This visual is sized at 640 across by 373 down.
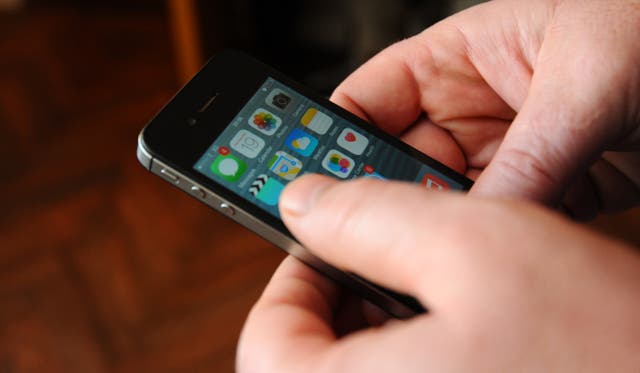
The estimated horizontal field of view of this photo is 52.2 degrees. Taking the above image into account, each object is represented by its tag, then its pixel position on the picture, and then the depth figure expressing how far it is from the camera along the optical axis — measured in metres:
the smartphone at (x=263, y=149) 0.50
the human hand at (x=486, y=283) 0.31
